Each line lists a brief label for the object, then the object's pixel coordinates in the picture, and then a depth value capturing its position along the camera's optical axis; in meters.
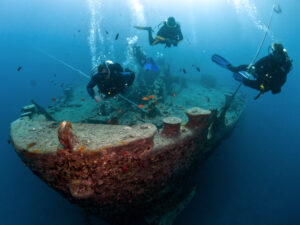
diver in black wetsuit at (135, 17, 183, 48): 7.86
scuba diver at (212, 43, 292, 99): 4.51
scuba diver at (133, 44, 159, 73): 11.30
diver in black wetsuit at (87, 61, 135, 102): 4.43
